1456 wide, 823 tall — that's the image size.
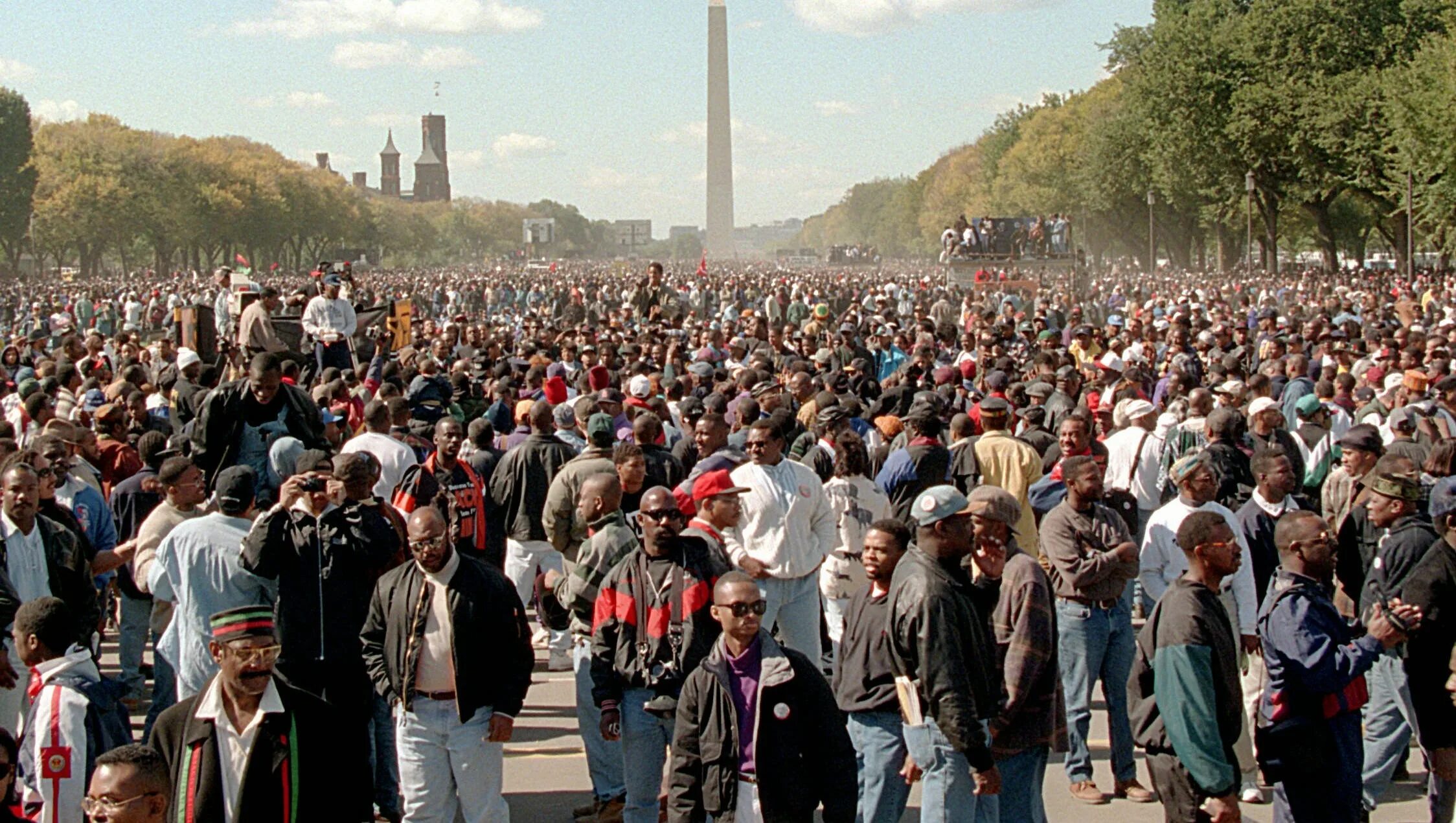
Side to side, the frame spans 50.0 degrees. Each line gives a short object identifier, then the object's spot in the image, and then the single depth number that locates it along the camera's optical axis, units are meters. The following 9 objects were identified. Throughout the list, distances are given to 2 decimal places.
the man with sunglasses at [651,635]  6.07
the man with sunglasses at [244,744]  4.57
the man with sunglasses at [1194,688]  5.05
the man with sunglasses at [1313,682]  5.39
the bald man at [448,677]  5.87
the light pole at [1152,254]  67.00
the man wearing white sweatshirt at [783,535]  7.52
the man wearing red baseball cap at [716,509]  6.84
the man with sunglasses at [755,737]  5.05
